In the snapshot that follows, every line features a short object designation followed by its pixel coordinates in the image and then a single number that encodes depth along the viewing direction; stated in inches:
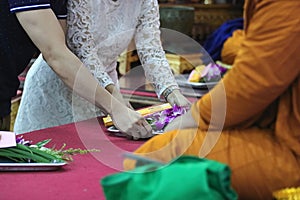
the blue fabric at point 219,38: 157.8
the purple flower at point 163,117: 80.3
